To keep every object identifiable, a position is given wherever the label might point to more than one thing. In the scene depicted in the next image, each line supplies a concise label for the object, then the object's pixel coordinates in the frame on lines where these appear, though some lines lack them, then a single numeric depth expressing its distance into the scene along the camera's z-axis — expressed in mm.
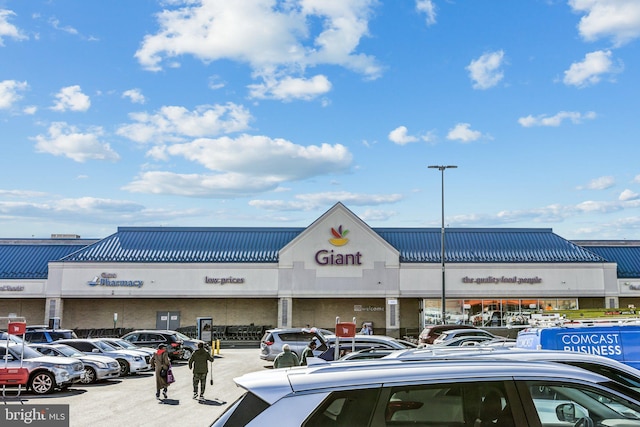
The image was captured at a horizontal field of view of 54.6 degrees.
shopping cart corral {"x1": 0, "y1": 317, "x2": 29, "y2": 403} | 17656
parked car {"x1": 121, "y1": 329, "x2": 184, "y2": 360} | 31084
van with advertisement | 12195
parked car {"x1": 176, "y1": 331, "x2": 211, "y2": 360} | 31688
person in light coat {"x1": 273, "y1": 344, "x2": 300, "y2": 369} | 15273
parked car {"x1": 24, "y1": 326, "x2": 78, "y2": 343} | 27288
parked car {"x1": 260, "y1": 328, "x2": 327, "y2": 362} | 28281
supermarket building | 43625
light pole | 36500
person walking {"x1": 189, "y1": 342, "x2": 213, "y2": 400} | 17094
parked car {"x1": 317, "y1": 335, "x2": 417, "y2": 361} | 18594
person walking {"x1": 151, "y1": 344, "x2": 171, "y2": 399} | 17016
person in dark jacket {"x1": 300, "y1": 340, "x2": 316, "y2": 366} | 16891
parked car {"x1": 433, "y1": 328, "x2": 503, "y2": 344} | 25211
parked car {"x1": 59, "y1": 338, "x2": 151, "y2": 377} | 23969
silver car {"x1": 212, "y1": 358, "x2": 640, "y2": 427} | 3875
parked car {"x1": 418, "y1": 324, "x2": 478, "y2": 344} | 27328
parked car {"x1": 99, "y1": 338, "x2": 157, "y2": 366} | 25500
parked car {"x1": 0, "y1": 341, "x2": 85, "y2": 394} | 17969
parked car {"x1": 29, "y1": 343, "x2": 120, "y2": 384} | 20922
